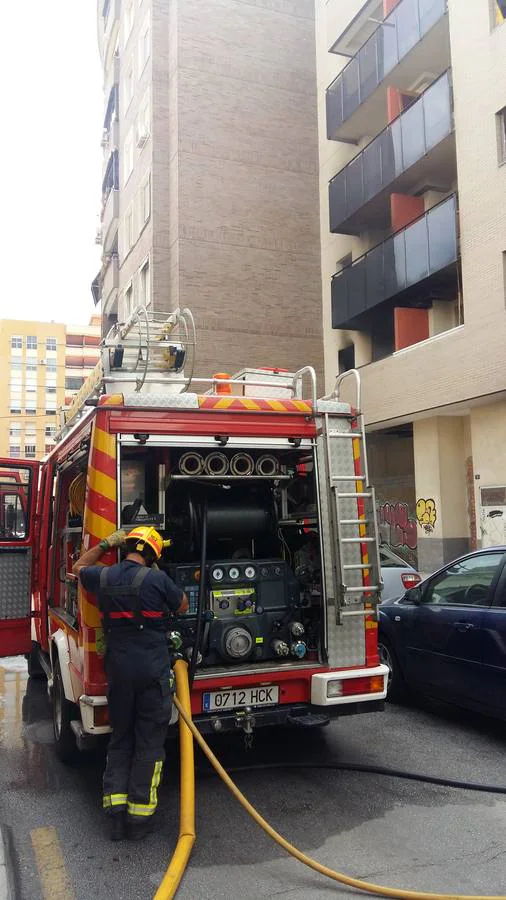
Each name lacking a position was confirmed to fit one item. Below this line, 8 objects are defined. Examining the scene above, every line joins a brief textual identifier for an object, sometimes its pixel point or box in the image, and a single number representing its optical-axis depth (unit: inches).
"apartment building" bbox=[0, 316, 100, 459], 3432.6
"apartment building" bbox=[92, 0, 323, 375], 956.0
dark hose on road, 187.9
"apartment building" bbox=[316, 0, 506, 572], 570.6
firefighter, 161.3
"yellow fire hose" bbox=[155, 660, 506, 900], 132.4
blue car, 224.1
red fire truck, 185.9
